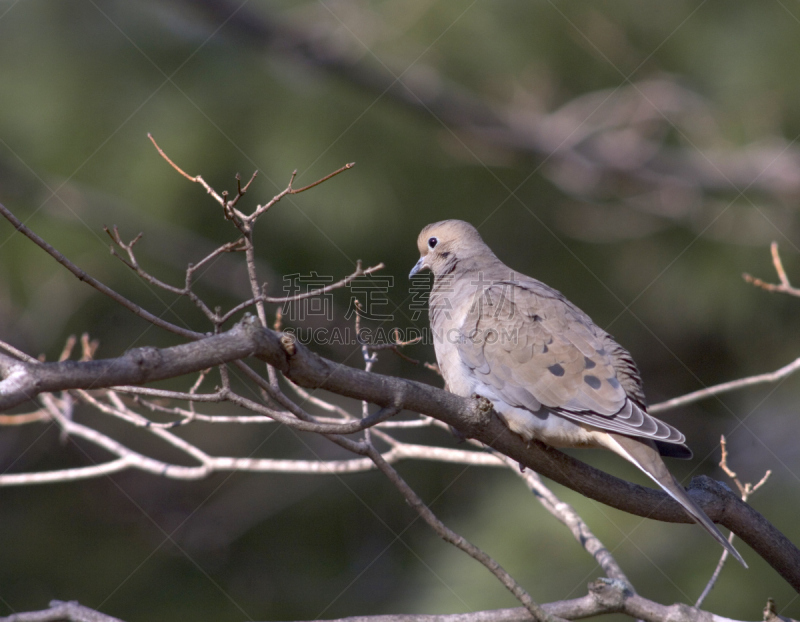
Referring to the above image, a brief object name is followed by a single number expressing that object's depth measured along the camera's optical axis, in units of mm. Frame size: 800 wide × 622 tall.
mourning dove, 4687
